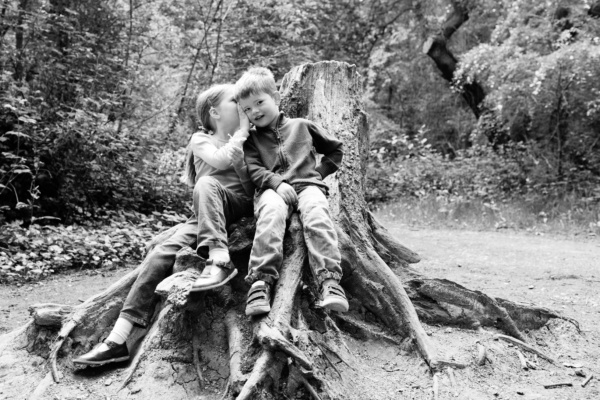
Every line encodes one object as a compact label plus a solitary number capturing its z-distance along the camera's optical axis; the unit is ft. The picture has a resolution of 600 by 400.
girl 11.18
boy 10.71
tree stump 10.03
